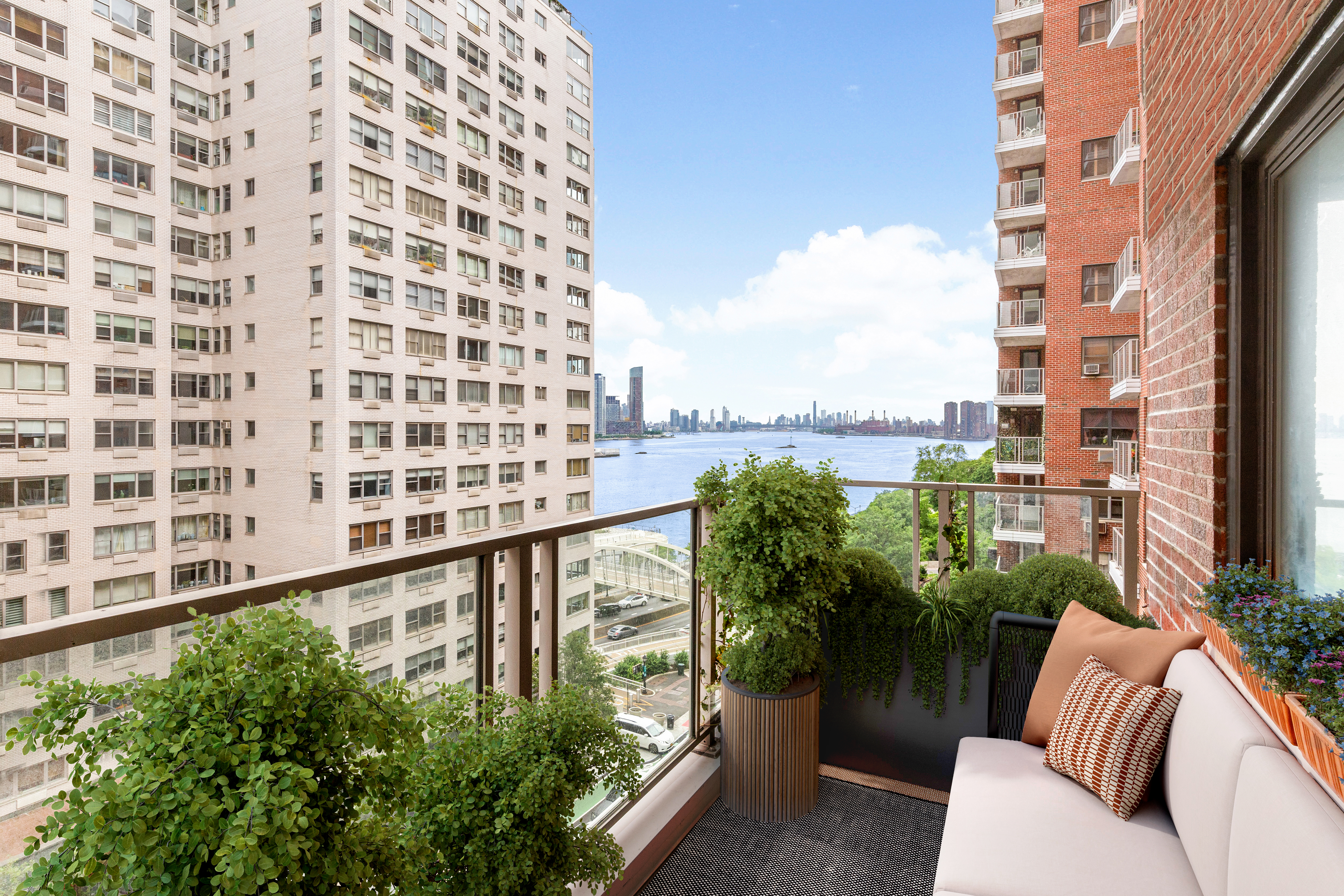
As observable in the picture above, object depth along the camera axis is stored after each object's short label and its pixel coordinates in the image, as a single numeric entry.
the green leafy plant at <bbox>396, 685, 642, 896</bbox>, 1.03
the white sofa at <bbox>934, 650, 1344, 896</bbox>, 0.92
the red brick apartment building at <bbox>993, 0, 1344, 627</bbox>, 1.28
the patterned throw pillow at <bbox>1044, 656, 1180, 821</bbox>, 1.47
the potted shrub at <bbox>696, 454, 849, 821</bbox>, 2.17
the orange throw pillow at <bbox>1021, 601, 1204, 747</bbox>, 1.61
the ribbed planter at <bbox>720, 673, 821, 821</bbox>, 2.23
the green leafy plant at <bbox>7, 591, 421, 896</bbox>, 0.60
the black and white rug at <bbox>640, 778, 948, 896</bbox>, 1.92
